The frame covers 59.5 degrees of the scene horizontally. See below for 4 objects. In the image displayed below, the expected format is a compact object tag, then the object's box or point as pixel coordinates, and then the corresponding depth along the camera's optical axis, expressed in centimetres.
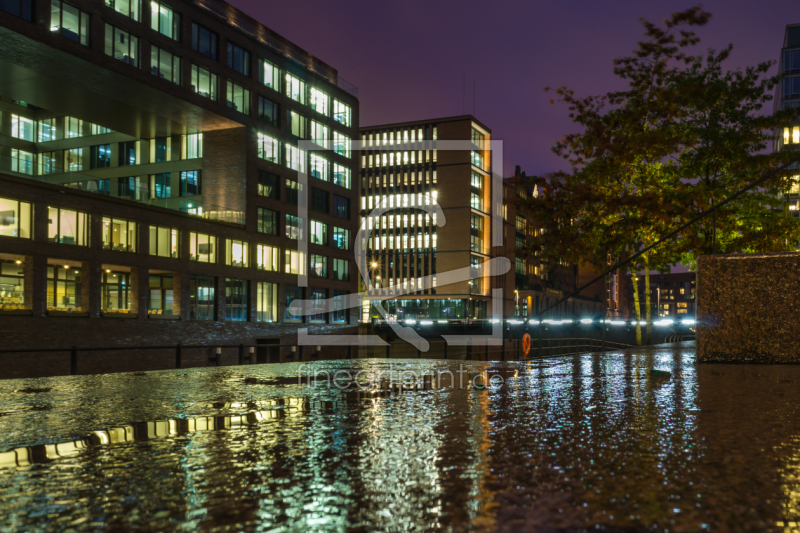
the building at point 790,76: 8291
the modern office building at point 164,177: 3853
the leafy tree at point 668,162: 2075
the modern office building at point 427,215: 10137
